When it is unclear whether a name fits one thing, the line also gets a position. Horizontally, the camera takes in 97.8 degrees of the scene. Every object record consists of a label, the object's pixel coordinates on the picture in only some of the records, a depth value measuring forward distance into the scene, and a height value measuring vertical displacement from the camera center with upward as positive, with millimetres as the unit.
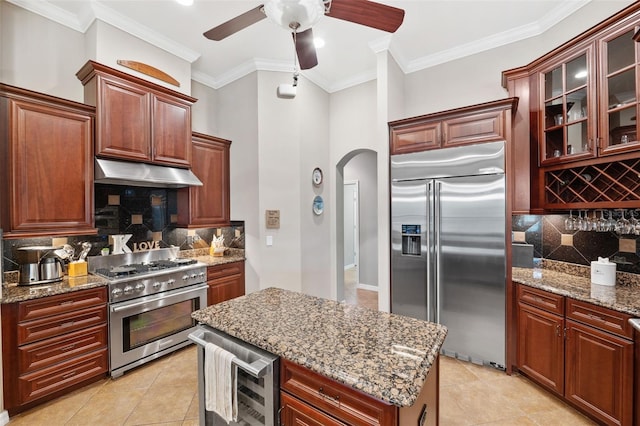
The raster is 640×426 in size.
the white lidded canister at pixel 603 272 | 2268 -507
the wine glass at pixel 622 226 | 2219 -125
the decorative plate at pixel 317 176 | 4008 +525
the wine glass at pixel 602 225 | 2326 -121
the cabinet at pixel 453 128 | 2664 +869
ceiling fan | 1437 +1144
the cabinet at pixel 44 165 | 2170 +414
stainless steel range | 2543 -887
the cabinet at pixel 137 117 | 2600 +992
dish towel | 1392 -866
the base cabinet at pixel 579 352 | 1817 -1057
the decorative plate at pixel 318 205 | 4020 +109
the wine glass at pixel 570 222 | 2574 -105
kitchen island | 1026 -605
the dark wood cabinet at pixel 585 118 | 2010 +770
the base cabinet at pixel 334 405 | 1056 -799
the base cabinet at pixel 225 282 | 3340 -861
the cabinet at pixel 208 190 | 3498 +304
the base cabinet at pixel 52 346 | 2064 -1053
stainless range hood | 2594 +401
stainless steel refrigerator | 2674 -339
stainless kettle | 2387 -476
